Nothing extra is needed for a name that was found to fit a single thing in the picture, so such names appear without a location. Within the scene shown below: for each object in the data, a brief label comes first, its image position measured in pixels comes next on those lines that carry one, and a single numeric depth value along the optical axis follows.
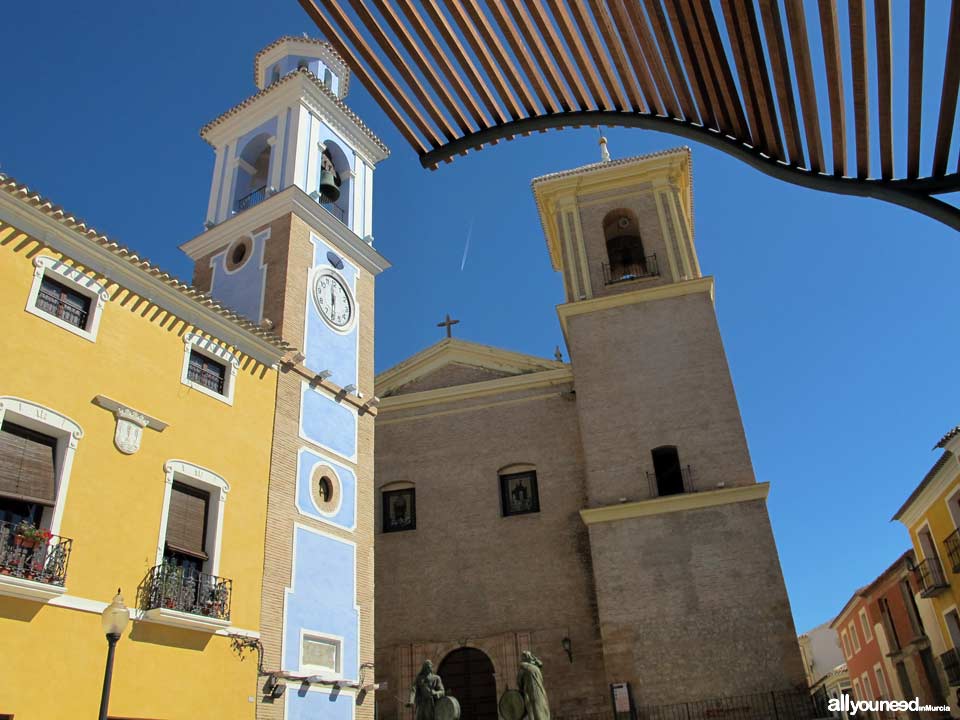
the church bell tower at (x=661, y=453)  15.59
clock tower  12.19
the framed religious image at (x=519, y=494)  19.00
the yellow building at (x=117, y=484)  8.55
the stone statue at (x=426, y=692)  11.84
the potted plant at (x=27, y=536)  8.30
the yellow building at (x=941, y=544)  19.05
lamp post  7.45
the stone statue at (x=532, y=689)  11.74
